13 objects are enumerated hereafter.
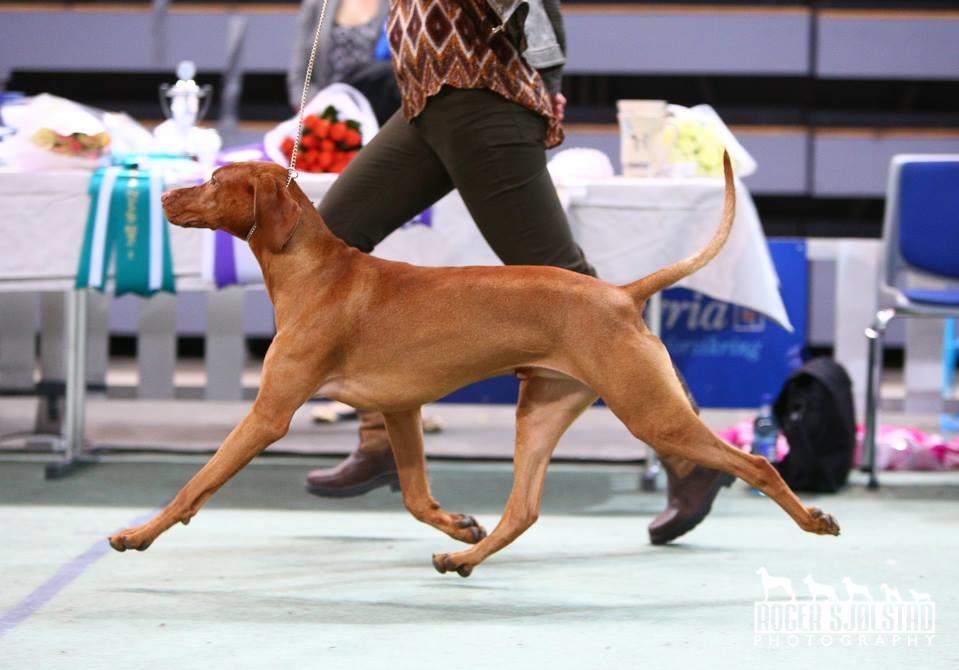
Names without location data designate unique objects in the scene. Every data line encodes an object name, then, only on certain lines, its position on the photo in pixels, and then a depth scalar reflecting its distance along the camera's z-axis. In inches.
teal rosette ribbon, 339.3
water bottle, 366.3
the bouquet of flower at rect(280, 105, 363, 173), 351.9
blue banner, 409.4
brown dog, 223.6
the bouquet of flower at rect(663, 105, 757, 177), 356.2
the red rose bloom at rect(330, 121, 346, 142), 352.5
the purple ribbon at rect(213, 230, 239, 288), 342.6
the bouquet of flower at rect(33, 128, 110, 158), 347.6
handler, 245.3
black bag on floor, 343.6
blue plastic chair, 376.8
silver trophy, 362.0
